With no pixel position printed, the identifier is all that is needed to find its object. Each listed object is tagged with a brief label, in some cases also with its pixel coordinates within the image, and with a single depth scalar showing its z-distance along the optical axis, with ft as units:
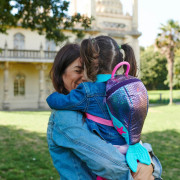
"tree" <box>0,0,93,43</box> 24.36
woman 4.45
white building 74.28
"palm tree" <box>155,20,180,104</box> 88.17
